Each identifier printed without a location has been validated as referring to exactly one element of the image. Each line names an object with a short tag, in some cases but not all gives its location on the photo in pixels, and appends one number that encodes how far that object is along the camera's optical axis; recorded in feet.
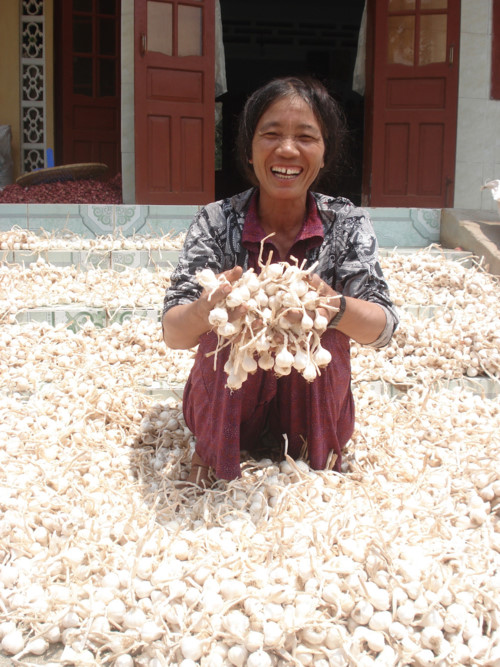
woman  4.81
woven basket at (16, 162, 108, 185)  15.17
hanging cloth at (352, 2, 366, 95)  16.12
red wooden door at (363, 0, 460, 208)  14.87
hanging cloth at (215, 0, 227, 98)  15.48
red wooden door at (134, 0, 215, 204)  14.12
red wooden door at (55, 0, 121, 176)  18.56
